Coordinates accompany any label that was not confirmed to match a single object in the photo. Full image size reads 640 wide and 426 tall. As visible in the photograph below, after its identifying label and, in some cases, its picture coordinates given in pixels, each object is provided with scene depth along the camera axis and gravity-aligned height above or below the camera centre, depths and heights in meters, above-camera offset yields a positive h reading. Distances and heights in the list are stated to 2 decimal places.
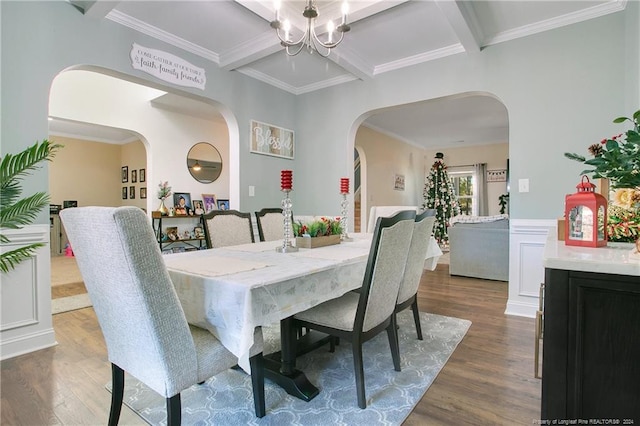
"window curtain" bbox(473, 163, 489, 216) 8.21 +0.43
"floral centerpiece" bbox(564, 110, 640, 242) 1.04 +0.09
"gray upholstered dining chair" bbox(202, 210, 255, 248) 2.53 -0.17
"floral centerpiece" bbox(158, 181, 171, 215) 5.27 +0.20
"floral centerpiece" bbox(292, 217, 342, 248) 2.21 -0.18
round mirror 5.90 +0.81
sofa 4.29 -0.55
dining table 1.26 -0.35
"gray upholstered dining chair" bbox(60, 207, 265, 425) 1.04 -0.34
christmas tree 7.65 +0.17
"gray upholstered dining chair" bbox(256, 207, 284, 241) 2.93 -0.16
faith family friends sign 2.87 +1.29
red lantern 1.21 -0.04
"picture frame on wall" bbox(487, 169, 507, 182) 7.95 +0.74
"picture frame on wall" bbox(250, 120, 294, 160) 3.96 +0.83
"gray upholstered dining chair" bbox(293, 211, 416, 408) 1.56 -0.49
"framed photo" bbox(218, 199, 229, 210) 6.13 +0.05
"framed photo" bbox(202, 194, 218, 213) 5.99 +0.09
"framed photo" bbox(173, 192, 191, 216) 5.50 +0.06
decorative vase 5.24 -0.03
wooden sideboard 0.90 -0.37
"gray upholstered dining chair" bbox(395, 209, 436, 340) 2.03 -0.33
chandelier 2.06 +1.18
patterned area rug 1.56 -0.99
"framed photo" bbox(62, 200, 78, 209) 7.03 +0.09
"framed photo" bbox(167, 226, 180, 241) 5.38 -0.43
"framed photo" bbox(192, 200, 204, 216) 5.76 +0.00
